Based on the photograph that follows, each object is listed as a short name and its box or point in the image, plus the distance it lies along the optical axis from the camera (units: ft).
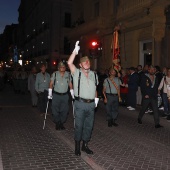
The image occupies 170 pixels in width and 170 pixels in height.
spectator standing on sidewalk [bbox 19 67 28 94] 50.04
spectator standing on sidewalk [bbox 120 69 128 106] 32.50
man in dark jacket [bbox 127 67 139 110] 30.73
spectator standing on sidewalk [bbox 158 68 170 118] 25.24
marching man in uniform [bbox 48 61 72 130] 20.20
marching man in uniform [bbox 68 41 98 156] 14.45
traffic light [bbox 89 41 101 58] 43.25
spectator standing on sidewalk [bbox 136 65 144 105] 32.60
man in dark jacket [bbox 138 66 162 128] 21.23
